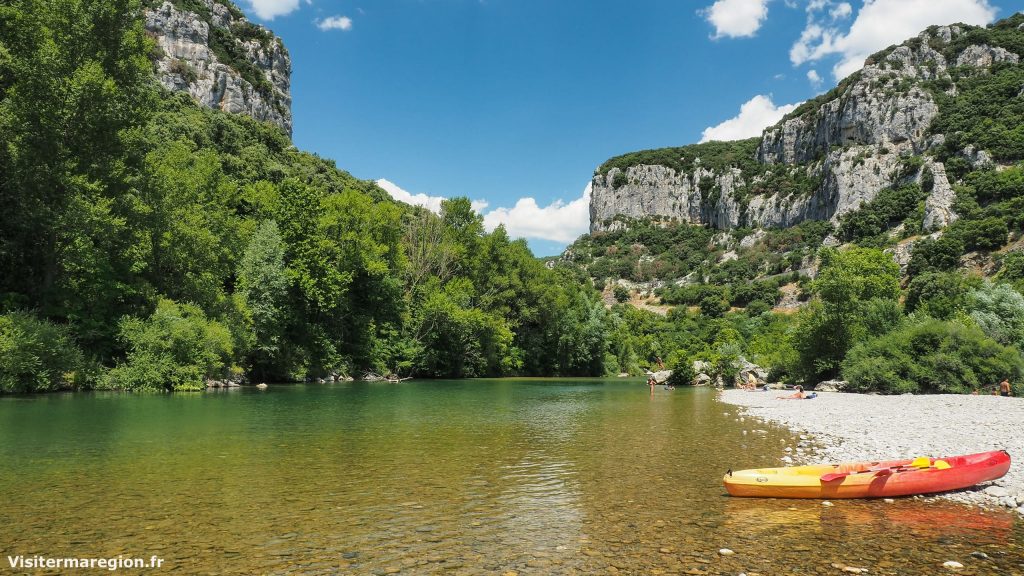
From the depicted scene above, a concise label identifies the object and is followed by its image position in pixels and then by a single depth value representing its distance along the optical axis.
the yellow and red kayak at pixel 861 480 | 10.09
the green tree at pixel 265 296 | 41.28
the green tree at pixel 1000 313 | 37.10
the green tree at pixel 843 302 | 42.38
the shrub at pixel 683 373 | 58.44
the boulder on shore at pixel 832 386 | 40.25
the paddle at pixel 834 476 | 10.00
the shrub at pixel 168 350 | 31.75
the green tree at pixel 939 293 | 55.62
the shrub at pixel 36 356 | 25.55
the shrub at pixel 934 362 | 31.84
